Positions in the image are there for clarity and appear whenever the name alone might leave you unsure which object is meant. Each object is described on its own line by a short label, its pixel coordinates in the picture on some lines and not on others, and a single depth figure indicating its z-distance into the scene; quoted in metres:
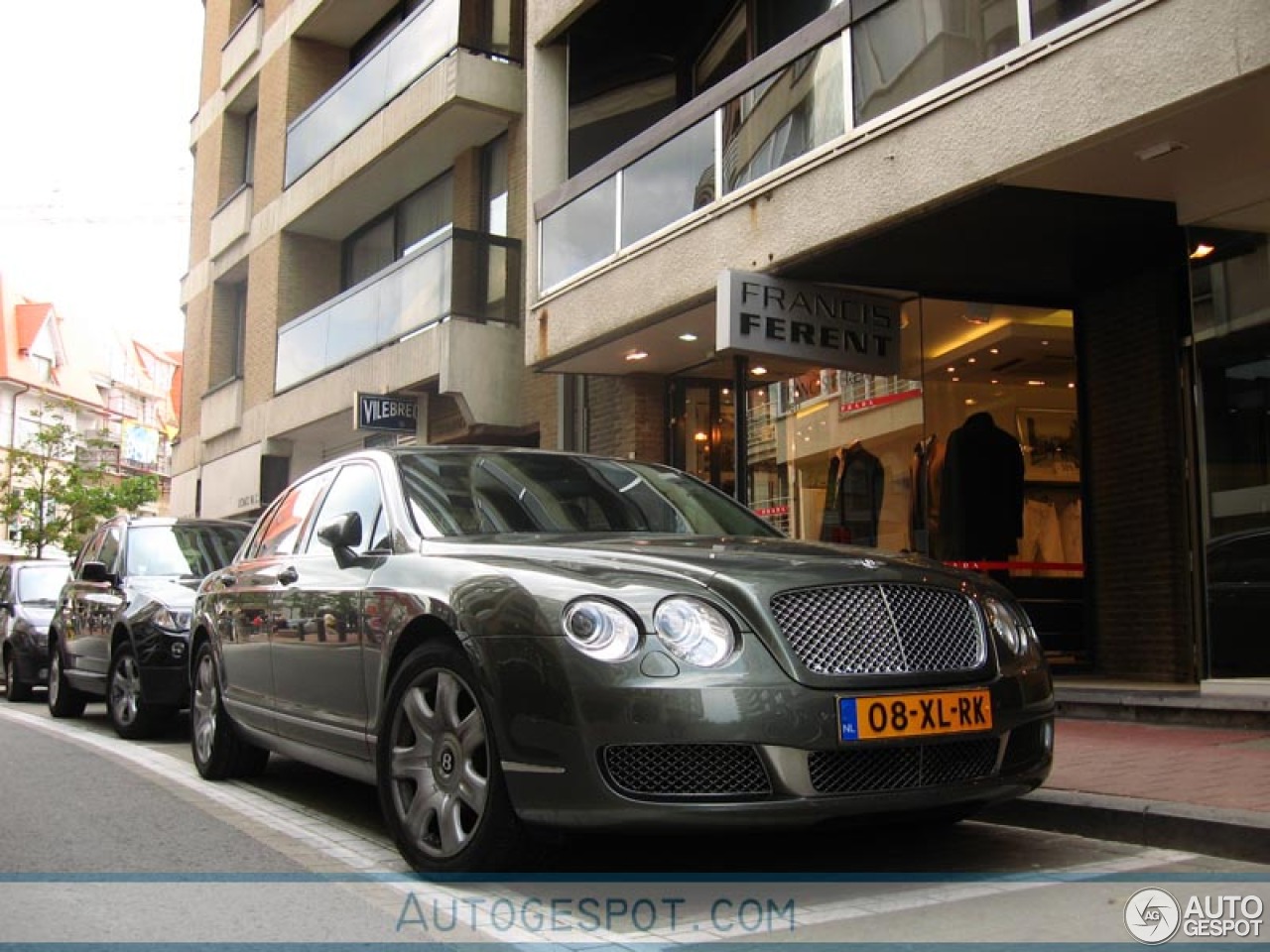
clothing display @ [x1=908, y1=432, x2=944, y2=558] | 10.52
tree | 34.53
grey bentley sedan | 3.74
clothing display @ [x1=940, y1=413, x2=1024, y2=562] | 10.33
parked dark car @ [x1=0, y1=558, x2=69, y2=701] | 13.10
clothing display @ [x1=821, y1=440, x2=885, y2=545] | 11.01
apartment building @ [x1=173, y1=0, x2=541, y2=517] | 15.33
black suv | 8.78
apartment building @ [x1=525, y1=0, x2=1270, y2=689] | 7.30
